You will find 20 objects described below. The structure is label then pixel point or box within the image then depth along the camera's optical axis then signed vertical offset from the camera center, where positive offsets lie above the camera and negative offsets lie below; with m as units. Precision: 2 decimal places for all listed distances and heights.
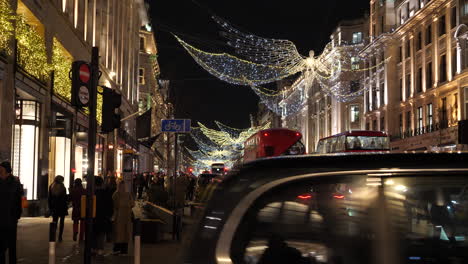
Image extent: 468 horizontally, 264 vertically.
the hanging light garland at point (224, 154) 101.50 +2.93
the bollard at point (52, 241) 7.90 -0.98
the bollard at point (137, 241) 9.25 -1.14
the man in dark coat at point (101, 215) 13.51 -1.07
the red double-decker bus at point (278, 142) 29.47 +1.31
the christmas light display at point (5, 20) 15.62 +3.83
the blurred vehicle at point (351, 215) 3.01 -0.24
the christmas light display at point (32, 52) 19.34 +4.01
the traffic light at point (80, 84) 8.98 +1.26
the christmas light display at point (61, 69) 25.20 +4.20
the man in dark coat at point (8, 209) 9.20 -0.65
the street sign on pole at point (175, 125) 17.58 +1.25
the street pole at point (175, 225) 16.86 -1.61
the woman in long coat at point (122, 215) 12.98 -1.03
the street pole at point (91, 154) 8.81 +0.20
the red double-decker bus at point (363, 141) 30.84 +1.44
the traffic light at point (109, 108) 9.72 +0.97
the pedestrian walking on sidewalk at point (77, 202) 15.58 -0.90
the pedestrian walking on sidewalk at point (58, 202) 15.98 -0.92
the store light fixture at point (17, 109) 21.95 +2.11
